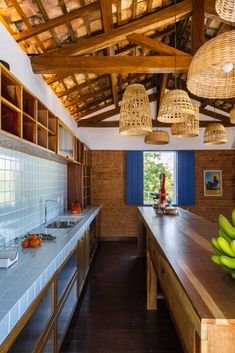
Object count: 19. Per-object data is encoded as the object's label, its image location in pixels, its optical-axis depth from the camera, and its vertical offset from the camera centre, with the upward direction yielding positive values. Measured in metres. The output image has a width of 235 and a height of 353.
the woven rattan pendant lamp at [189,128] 3.65 +0.70
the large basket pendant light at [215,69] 1.55 +0.71
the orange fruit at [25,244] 2.35 -0.54
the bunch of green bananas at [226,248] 1.32 -0.33
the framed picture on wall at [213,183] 7.24 -0.07
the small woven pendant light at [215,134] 4.26 +0.71
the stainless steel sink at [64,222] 3.57 -0.59
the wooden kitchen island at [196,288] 1.03 -0.50
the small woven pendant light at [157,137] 4.91 +0.77
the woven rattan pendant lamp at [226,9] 1.38 +0.87
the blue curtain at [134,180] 7.14 +0.01
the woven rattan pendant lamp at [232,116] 3.39 +0.79
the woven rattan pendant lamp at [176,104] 2.63 +0.74
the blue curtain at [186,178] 7.18 +0.06
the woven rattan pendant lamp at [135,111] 3.05 +0.77
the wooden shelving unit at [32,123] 2.08 +0.55
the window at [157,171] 7.35 +0.25
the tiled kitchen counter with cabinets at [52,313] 1.40 -0.90
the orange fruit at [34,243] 2.36 -0.54
